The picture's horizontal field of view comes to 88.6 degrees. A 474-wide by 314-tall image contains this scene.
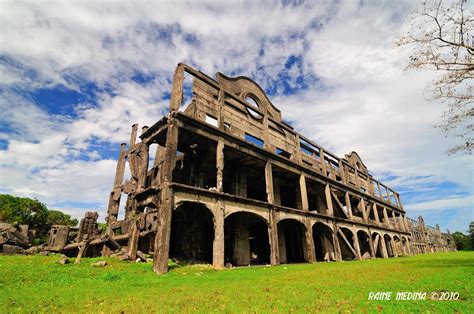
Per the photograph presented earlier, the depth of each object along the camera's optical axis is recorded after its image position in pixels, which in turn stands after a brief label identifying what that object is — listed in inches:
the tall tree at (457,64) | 349.1
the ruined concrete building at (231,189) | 471.5
